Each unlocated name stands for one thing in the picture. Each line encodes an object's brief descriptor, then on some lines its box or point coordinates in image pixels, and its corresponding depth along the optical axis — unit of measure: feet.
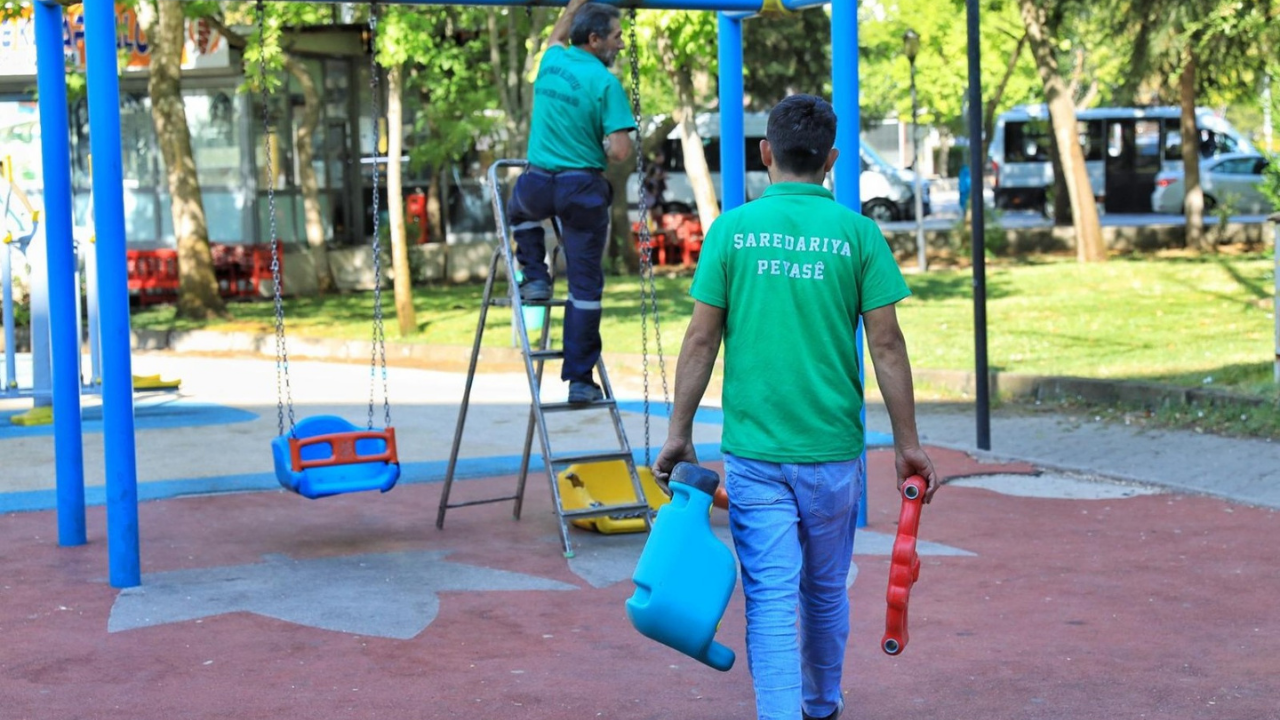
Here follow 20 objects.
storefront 79.20
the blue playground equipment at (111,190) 21.03
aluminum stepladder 23.79
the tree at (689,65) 52.60
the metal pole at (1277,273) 34.88
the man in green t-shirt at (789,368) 13.08
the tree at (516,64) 63.62
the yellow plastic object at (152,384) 39.93
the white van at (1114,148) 139.85
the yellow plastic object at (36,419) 37.93
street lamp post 82.53
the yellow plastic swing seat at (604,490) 25.32
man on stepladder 23.77
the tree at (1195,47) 61.36
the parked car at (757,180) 114.52
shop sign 76.54
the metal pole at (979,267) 30.86
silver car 125.90
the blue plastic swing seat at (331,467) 23.17
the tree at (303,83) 60.23
